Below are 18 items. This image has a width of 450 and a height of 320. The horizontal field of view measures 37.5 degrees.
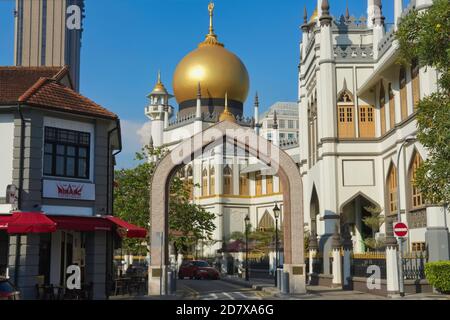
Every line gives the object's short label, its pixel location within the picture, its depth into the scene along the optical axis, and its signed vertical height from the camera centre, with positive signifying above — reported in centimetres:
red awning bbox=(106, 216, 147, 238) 2328 +100
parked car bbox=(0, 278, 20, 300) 1328 -66
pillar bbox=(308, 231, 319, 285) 3569 +16
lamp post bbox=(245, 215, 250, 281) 4203 -124
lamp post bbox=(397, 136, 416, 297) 2375 -59
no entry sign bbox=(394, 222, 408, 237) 2345 +86
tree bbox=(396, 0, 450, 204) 1836 +469
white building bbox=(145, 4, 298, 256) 6956 +1234
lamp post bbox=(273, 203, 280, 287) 3548 +241
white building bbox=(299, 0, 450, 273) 3534 +790
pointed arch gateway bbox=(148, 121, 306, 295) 2619 +265
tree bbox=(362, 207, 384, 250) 3634 +193
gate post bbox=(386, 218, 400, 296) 2405 -41
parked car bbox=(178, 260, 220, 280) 4491 -98
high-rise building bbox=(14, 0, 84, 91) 13488 +4590
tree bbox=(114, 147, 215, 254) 3934 +314
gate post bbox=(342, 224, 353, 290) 2947 -14
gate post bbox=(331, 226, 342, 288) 3022 -42
